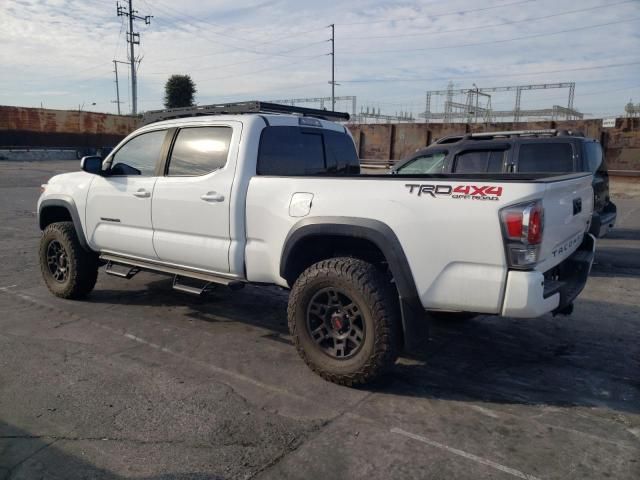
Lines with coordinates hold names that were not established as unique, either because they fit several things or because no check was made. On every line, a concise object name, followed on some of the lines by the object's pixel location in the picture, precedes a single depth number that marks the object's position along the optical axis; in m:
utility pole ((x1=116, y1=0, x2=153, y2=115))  48.66
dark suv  7.38
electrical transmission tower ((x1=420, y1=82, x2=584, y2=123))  32.09
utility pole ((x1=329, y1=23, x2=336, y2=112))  47.28
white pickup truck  3.21
